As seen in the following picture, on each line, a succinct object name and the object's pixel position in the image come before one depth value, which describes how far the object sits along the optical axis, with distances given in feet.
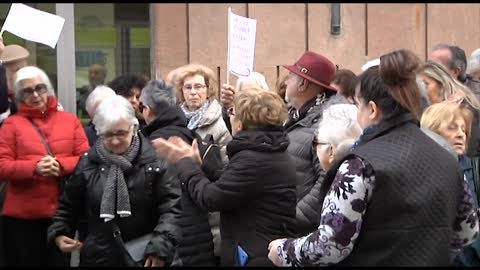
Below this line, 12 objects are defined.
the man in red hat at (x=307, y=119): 16.46
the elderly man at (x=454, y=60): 22.20
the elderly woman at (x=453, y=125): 15.44
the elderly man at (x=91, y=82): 27.42
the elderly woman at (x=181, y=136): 17.98
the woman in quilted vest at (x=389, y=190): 11.21
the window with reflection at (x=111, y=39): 30.63
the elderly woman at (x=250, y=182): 15.33
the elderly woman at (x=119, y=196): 16.21
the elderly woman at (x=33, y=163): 18.37
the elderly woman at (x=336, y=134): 13.84
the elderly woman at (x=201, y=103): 20.40
